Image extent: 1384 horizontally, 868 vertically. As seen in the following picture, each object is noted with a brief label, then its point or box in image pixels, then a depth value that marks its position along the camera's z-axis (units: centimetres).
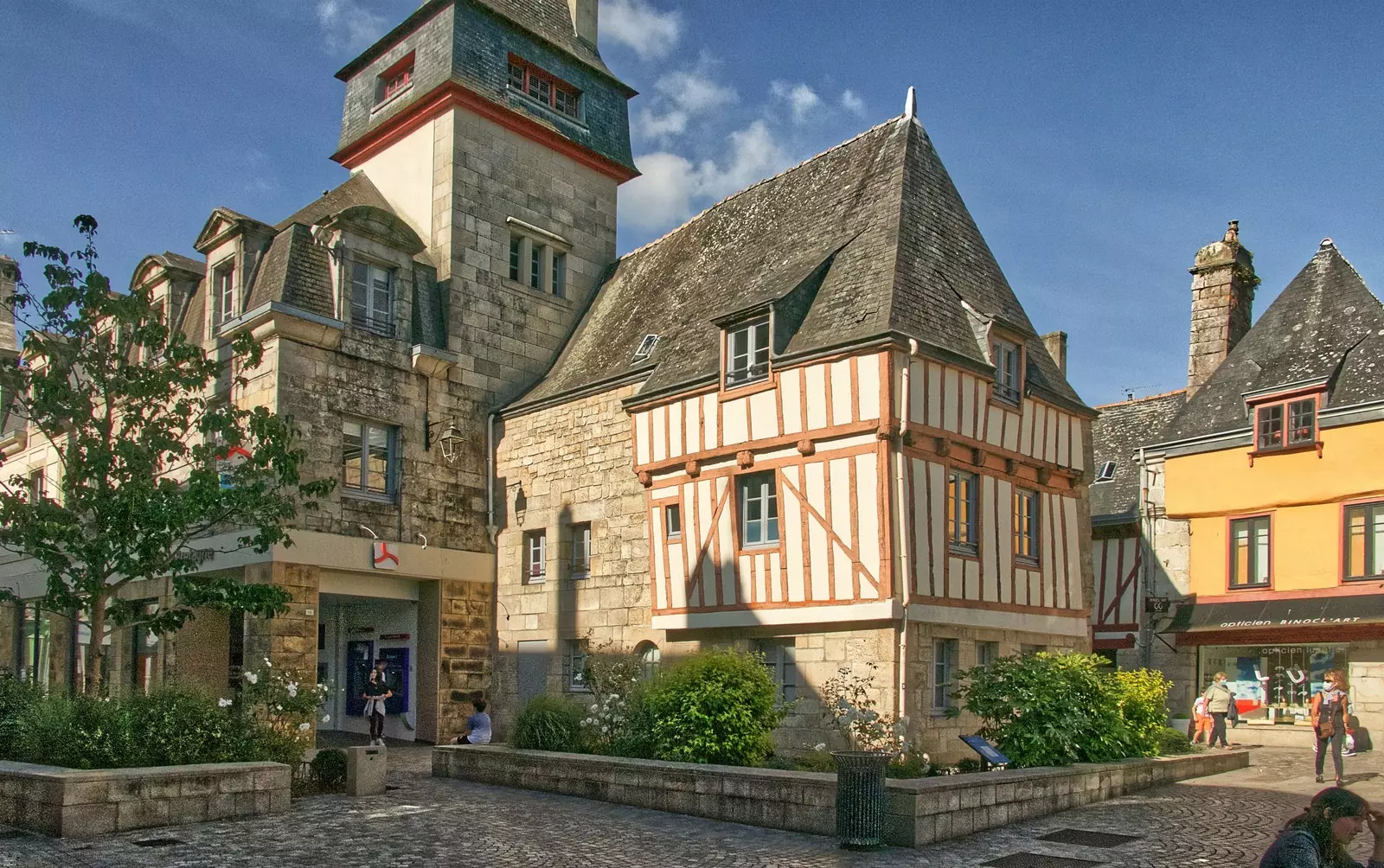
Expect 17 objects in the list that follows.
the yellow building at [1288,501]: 1717
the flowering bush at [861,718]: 1116
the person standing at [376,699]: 1595
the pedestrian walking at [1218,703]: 1688
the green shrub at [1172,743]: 1414
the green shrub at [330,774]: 1160
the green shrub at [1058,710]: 1155
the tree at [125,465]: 1151
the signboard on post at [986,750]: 1141
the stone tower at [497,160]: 1855
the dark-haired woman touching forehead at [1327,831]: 418
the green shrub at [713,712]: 1112
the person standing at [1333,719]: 1225
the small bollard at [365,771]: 1141
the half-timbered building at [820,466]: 1298
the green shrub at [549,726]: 1244
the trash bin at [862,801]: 885
